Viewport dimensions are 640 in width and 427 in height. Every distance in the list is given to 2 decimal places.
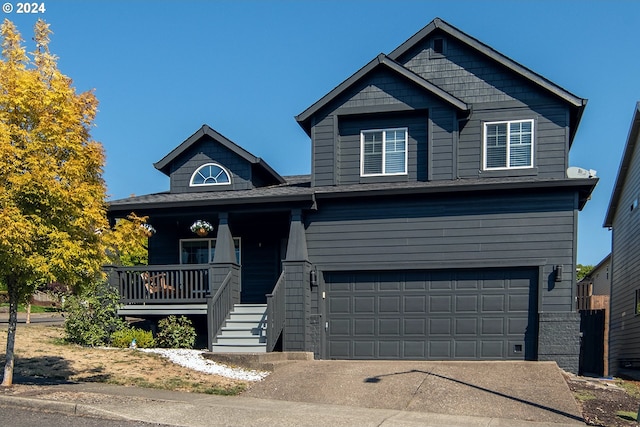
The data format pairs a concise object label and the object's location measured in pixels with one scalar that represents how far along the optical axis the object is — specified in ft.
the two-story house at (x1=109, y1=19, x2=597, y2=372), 43.47
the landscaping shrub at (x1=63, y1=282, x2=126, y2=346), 45.85
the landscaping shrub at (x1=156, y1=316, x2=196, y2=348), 46.42
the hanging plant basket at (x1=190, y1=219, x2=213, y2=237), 50.03
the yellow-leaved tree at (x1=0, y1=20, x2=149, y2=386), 28.78
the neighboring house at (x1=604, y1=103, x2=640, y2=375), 55.11
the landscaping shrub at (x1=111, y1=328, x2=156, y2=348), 45.84
